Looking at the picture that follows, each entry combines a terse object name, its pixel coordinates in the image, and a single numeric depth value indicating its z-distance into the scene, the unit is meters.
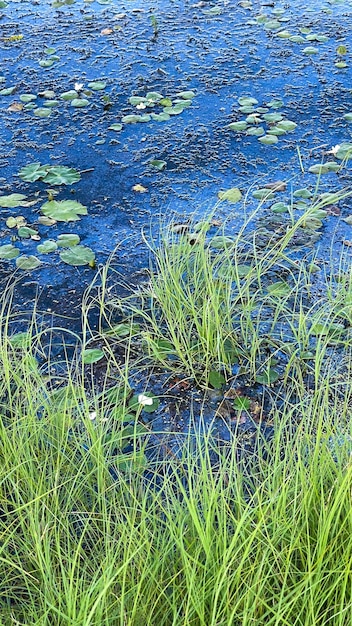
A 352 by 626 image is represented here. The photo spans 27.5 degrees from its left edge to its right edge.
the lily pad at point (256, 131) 3.51
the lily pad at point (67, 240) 2.96
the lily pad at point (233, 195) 3.10
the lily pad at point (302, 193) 3.07
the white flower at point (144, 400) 2.22
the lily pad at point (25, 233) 3.03
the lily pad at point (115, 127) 3.65
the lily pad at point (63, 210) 3.09
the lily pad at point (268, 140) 3.44
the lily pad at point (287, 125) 3.54
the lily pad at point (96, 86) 3.97
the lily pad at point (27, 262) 2.88
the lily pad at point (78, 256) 2.86
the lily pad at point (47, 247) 2.94
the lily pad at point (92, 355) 2.38
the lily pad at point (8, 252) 2.93
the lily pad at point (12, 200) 3.19
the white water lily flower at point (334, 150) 3.29
